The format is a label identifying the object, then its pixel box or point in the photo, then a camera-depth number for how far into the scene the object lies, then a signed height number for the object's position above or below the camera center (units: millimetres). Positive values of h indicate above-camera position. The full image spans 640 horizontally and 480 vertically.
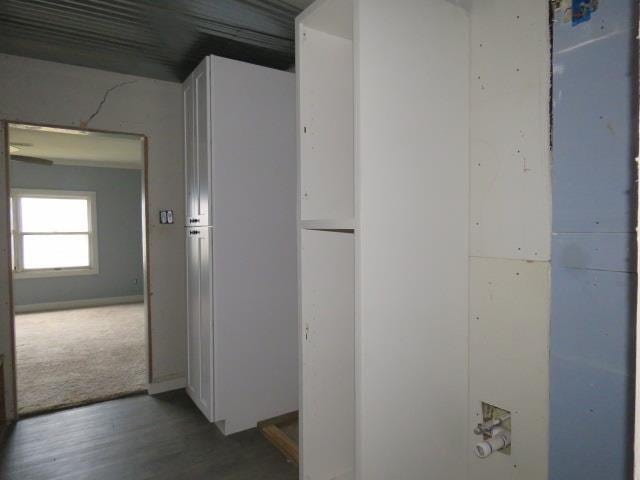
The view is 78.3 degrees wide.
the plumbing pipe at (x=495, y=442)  1216 -683
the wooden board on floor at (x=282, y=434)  2193 -1239
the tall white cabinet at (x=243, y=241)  2395 -72
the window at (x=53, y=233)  6059 -32
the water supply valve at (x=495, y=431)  1237 -672
